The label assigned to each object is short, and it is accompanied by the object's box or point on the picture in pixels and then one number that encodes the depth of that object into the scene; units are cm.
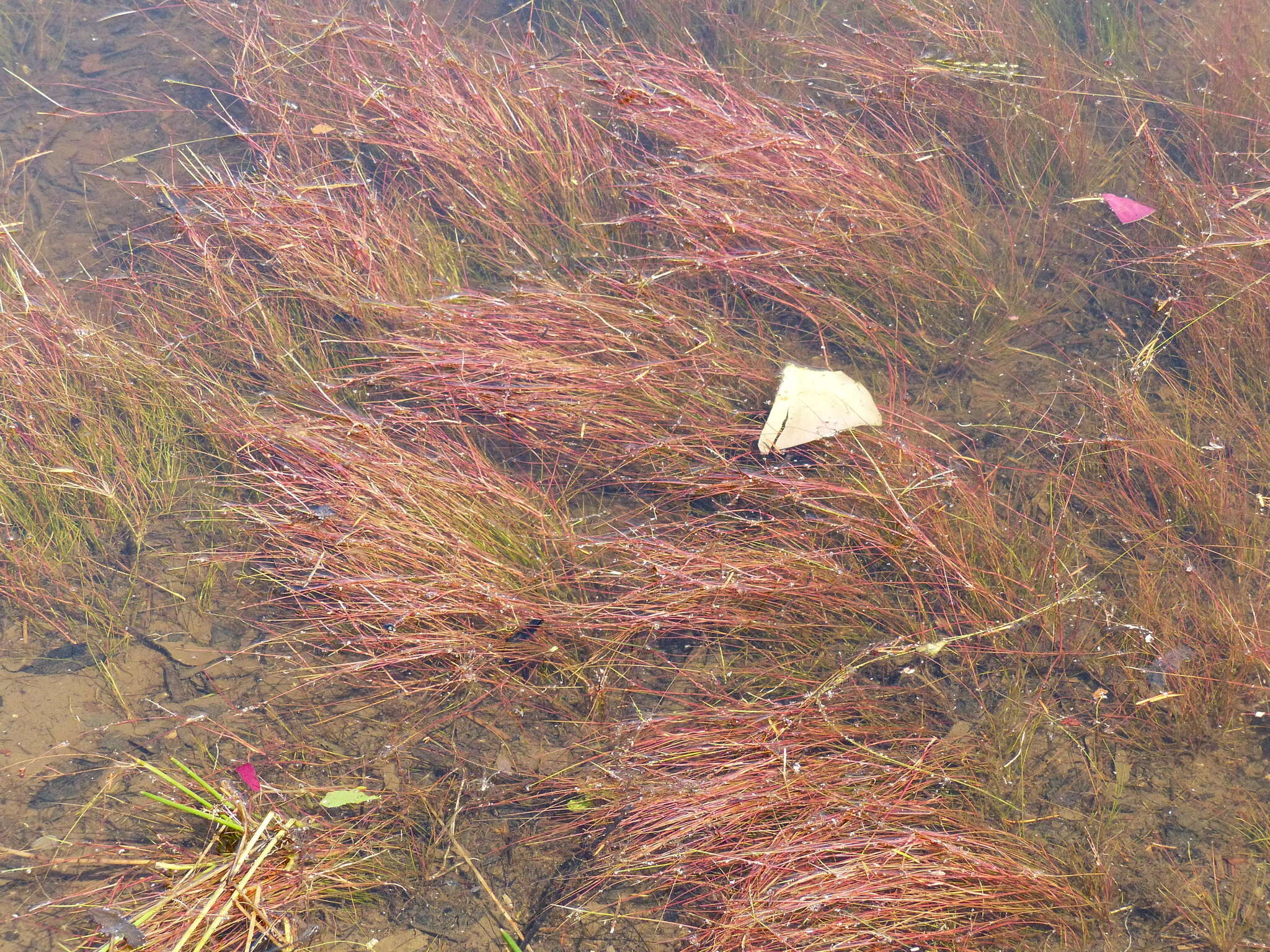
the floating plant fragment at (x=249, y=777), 209
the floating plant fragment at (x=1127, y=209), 306
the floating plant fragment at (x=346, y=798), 212
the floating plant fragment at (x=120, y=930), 173
